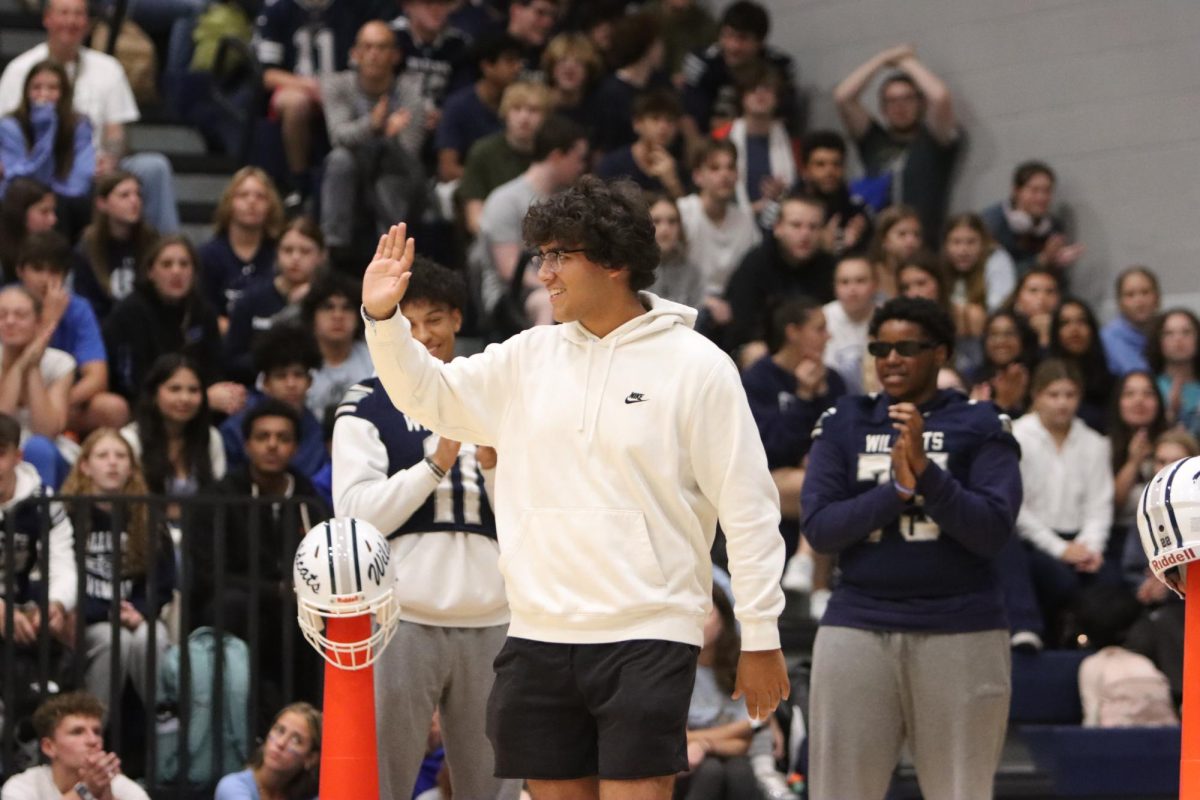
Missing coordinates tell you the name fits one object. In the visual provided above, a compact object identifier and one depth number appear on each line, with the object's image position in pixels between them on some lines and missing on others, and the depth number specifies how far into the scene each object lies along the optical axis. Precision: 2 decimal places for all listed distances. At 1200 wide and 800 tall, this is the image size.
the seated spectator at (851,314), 19.12
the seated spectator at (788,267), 20.52
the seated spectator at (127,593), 13.80
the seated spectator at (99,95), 20.16
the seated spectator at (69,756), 12.63
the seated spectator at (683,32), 26.95
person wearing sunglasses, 11.12
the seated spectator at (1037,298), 19.83
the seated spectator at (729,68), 25.03
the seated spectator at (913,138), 23.56
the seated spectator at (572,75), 23.69
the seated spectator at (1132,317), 20.02
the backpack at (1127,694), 16.14
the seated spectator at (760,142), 23.14
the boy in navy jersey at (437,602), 10.70
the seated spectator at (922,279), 19.16
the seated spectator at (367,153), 20.84
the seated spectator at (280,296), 18.47
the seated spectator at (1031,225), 21.97
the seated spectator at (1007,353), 18.48
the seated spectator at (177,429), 16.19
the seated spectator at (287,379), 16.64
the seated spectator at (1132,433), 18.05
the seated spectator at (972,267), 20.80
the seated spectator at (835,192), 21.95
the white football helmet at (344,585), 9.59
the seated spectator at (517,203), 20.20
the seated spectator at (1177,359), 19.12
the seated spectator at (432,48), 23.56
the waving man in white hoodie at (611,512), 8.33
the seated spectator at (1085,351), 19.12
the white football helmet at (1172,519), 8.30
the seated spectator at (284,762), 13.06
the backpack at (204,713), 13.80
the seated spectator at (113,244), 18.58
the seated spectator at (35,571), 13.59
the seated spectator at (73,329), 17.02
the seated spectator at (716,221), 21.09
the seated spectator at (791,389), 17.37
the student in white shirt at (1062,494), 17.23
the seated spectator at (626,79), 23.87
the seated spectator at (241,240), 19.50
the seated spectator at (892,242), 20.33
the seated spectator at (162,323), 18.00
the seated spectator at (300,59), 22.30
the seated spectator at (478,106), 22.86
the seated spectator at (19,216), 18.09
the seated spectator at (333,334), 17.73
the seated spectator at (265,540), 13.73
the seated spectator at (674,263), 19.97
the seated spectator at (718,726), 15.13
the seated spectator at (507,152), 21.72
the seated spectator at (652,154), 22.03
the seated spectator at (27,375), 16.37
